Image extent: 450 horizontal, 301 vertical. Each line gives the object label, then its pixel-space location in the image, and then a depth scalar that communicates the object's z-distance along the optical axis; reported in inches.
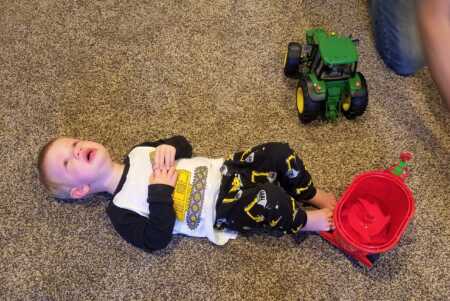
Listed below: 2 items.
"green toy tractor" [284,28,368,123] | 47.6
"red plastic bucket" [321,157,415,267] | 41.3
